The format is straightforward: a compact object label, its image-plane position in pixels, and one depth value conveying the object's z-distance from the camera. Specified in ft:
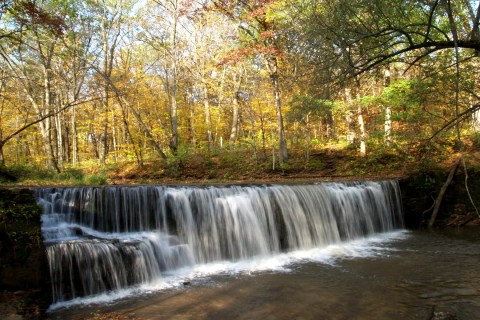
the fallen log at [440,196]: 36.40
